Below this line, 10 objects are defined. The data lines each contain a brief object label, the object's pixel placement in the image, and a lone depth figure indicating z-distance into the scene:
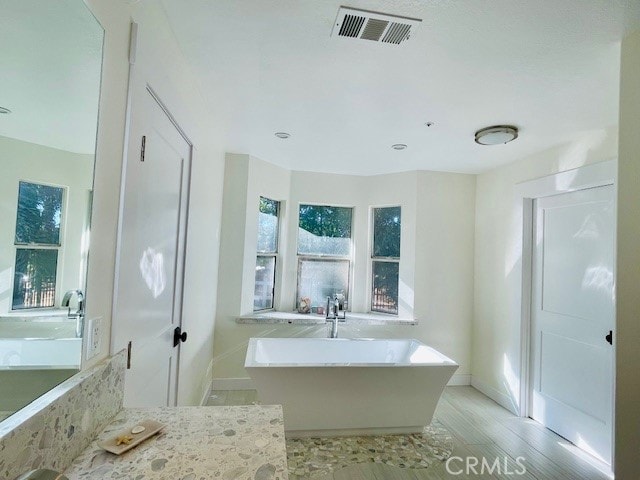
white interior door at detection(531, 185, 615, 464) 2.34
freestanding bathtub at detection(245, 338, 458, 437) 2.37
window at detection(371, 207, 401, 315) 3.92
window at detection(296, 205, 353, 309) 3.99
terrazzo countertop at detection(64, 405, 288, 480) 0.81
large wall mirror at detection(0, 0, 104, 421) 0.68
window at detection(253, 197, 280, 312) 3.76
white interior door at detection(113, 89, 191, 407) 1.25
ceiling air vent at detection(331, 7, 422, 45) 1.39
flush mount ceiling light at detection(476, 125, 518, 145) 2.45
